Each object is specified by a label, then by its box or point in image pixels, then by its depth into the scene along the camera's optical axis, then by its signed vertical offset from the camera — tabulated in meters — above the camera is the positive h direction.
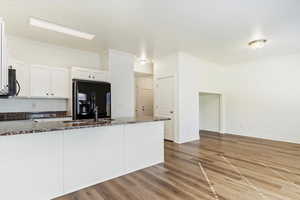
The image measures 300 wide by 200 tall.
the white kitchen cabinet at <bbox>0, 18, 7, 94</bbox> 1.31 +0.31
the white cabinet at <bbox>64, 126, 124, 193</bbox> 2.21 -0.79
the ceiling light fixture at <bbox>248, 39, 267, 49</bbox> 3.71 +1.37
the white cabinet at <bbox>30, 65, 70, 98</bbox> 3.57 +0.48
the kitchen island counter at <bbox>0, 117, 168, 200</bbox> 1.80 -0.72
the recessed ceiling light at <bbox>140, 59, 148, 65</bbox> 5.57 +1.44
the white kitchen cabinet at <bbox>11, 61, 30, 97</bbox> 3.35 +0.54
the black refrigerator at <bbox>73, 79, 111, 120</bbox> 3.75 +0.09
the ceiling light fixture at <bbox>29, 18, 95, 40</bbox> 2.95 +1.47
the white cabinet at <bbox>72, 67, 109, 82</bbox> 3.98 +0.72
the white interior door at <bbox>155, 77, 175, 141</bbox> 5.01 +0.04
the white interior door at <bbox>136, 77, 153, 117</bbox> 6.84 +0.27
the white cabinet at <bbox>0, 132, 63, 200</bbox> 1.76 -0.75
